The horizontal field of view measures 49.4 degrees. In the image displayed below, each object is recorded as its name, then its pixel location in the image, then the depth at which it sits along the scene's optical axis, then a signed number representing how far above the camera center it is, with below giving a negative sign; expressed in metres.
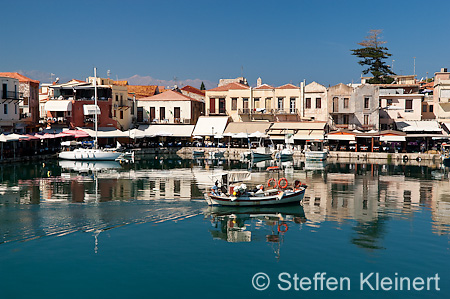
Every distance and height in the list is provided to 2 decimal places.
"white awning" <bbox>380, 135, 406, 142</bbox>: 57.34 +0.19
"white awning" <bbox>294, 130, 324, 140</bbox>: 60.09 +0.66
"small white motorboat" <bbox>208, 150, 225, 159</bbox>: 58.00 -1.68
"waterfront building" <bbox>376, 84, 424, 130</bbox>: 64.19 +4.25
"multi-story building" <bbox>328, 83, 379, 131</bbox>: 63.51 +4.41
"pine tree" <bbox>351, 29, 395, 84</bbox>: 77.62 +13.17
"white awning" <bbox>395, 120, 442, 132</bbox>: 59.41 +1.67
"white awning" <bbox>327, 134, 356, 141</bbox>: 59.09 +0.37
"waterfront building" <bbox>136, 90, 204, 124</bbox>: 69.81 +4.72
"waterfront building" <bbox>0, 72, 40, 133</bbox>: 56.72 +4.66
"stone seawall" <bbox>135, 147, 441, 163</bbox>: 55.34 -1.68
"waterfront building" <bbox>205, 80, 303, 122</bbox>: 67.62 +5.41
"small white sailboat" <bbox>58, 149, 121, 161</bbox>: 53.38 -1.45
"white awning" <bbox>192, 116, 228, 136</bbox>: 65.44 +2.15
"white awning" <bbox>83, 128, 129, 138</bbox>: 60.95 +1.08
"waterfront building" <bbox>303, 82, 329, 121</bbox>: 66.62 +5.21
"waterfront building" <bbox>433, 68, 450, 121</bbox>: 63.62 +5.12
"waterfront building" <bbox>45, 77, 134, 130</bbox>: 62.16 +4.81
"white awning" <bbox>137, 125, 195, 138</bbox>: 65.19 +1.51
